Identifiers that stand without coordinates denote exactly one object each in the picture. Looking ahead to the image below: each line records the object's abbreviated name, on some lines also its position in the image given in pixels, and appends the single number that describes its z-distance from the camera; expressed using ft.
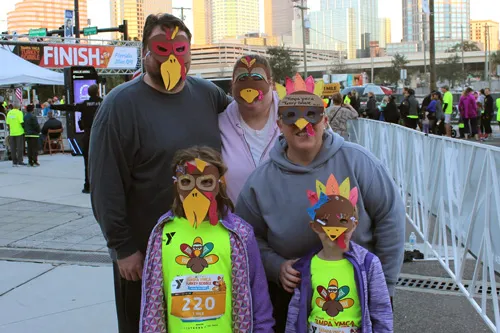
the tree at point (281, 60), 177.99
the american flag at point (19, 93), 85.35
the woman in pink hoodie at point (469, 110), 61.41
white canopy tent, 49.57
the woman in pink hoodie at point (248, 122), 9.43
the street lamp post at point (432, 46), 86.79
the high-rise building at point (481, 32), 453.25
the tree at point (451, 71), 245.65
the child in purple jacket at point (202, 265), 7.70
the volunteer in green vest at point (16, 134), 47.88
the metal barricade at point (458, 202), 13.25
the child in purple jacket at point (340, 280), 7.46
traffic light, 76.31
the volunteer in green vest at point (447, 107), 63.21
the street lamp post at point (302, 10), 155.50
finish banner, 64.54
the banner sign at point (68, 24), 81.66
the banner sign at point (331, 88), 28.50
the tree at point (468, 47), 321.32
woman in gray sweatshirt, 8.00
